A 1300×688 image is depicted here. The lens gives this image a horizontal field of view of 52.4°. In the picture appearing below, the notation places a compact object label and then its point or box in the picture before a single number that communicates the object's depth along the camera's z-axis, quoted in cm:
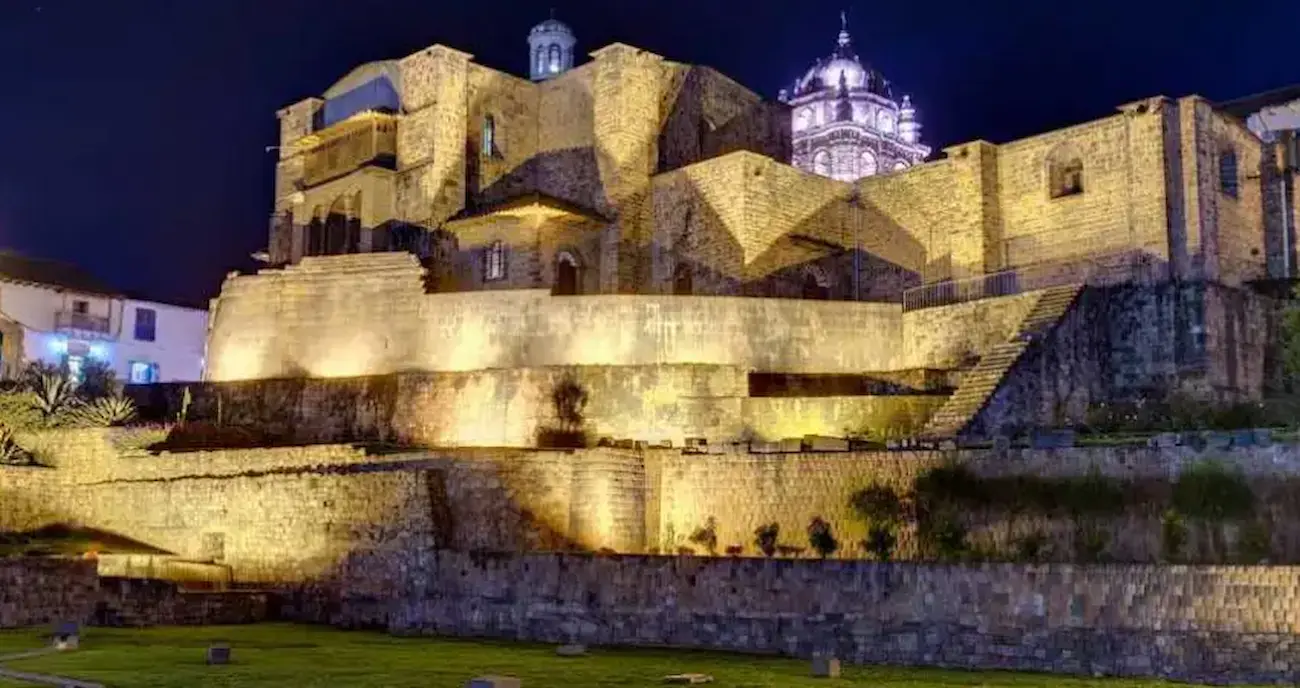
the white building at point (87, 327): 4075
